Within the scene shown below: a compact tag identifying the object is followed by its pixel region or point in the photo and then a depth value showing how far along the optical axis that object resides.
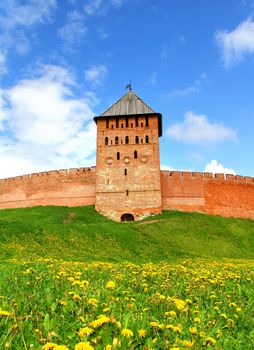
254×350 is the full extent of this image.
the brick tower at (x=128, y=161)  28.36
